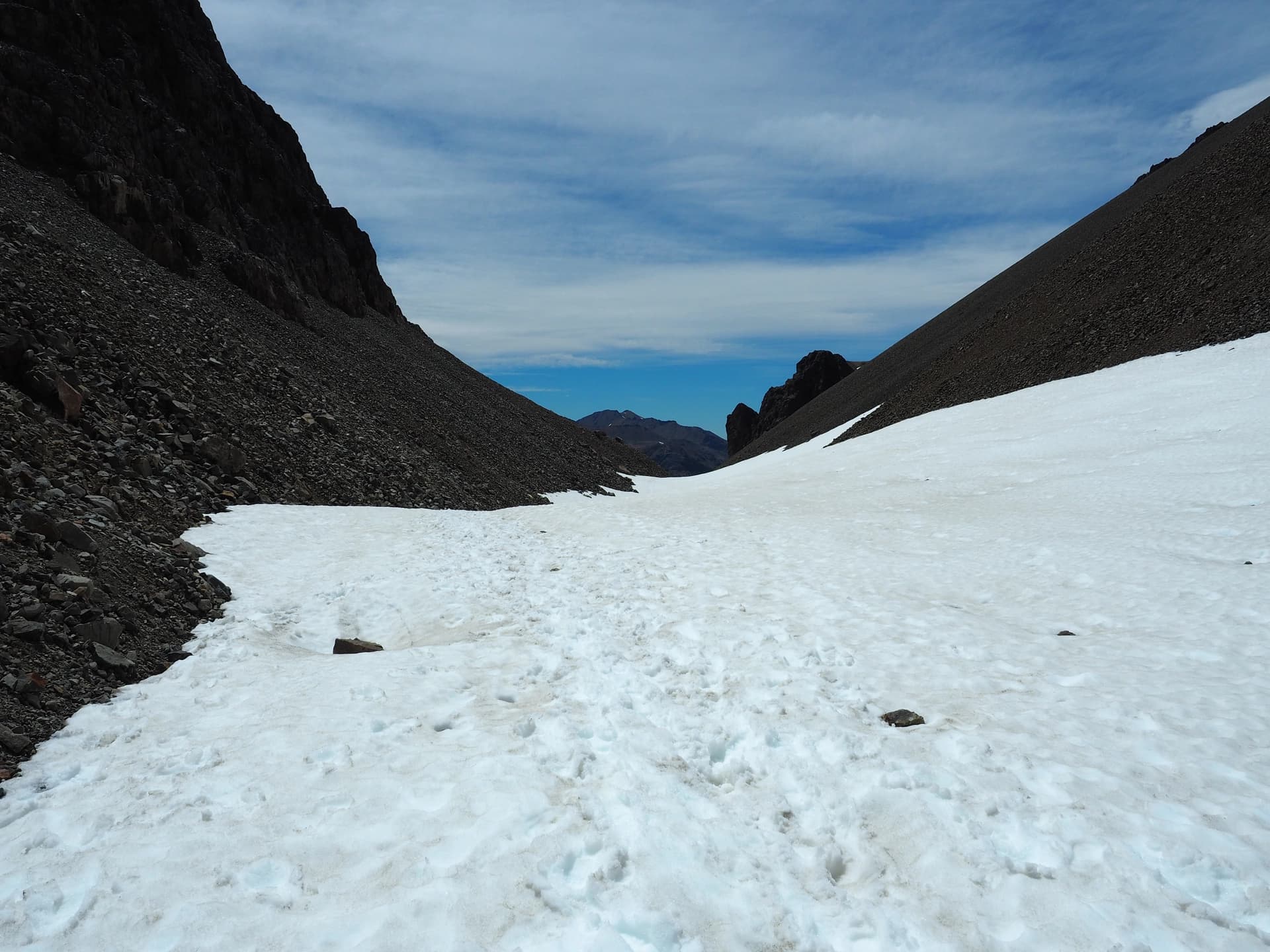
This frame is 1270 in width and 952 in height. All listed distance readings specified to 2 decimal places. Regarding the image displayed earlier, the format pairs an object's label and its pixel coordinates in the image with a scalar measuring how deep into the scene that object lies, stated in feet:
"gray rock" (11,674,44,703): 21.97
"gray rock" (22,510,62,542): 29.99
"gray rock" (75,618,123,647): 26.20
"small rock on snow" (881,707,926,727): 21.74
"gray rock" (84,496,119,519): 37.45
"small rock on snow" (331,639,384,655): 31.50
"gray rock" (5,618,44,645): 24.04
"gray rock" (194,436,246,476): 62.39
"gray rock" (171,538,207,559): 40.16
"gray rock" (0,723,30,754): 19.83
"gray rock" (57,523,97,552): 31.04
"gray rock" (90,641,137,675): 25.71
